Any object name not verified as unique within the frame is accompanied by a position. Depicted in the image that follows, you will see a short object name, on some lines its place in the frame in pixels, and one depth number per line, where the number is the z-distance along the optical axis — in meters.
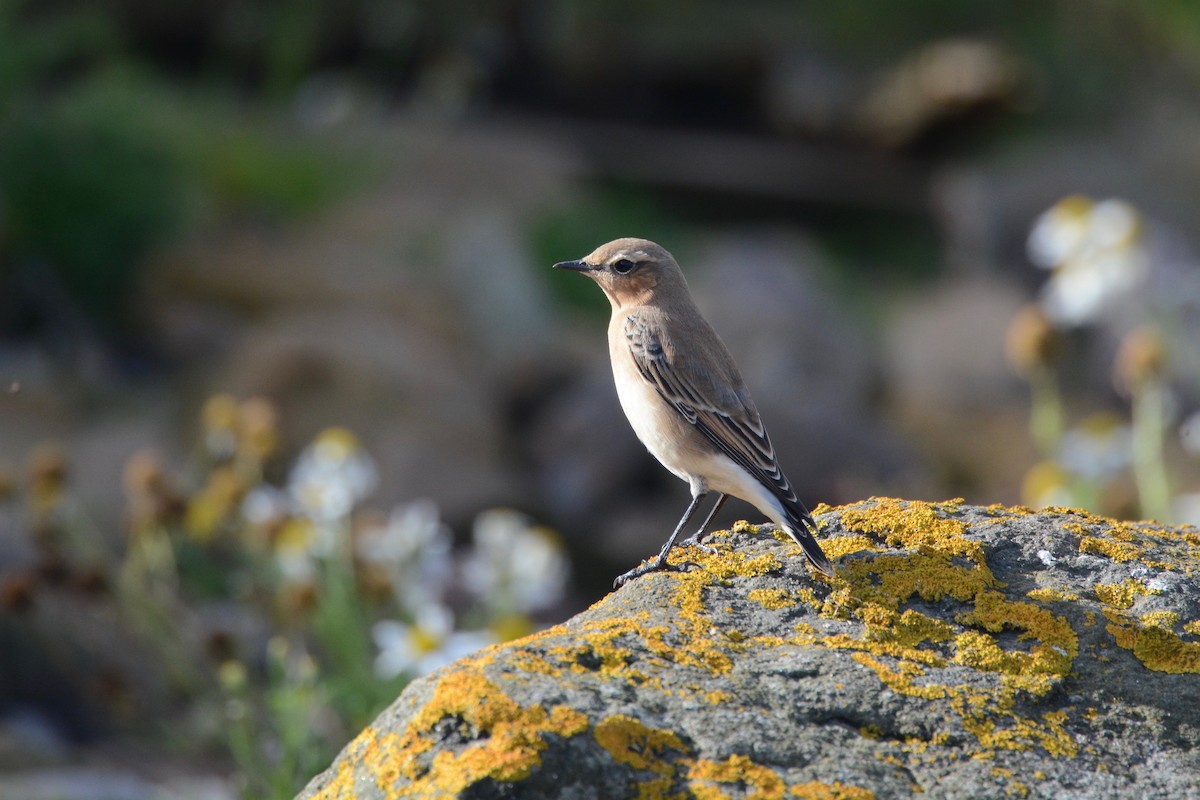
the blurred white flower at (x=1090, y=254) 12.77
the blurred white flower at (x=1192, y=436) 12.17
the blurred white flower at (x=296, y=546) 11.45
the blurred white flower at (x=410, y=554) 11.70
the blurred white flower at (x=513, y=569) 12.14
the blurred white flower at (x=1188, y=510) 12.09
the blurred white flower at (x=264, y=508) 11.63
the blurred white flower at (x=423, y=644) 10.97
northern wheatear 8.80
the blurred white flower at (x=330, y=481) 11.50
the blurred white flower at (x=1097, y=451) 12.34
